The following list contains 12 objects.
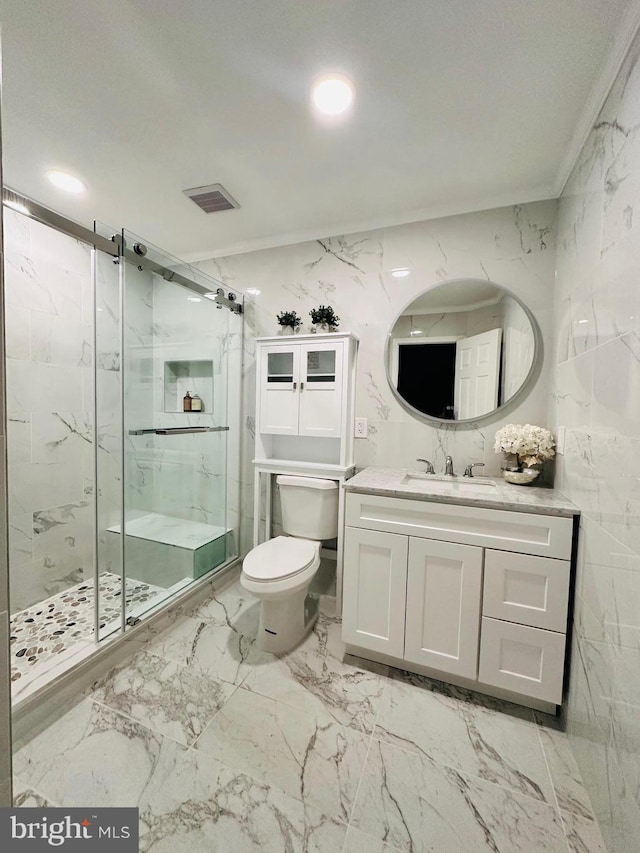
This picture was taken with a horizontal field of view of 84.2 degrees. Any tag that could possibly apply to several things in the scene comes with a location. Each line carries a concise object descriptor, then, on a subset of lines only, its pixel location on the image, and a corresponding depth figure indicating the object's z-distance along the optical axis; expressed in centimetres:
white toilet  174
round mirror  195
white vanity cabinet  143
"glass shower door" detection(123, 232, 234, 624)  197
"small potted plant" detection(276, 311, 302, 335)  233
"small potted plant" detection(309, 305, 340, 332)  220
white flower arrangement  173
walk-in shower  184
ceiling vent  193
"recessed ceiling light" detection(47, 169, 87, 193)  185
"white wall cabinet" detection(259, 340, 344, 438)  217
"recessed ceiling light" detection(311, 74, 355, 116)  131
